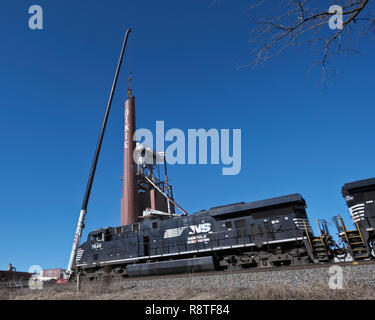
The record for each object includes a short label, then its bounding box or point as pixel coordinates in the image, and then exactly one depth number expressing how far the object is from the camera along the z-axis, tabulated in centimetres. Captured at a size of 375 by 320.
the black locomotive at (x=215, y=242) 1479
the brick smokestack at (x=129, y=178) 3225
